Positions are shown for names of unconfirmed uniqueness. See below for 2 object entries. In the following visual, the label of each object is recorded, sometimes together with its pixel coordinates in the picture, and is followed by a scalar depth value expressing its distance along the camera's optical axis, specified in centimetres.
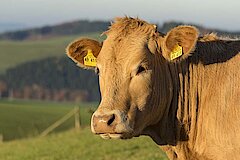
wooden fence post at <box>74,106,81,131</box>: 3825
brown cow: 958
